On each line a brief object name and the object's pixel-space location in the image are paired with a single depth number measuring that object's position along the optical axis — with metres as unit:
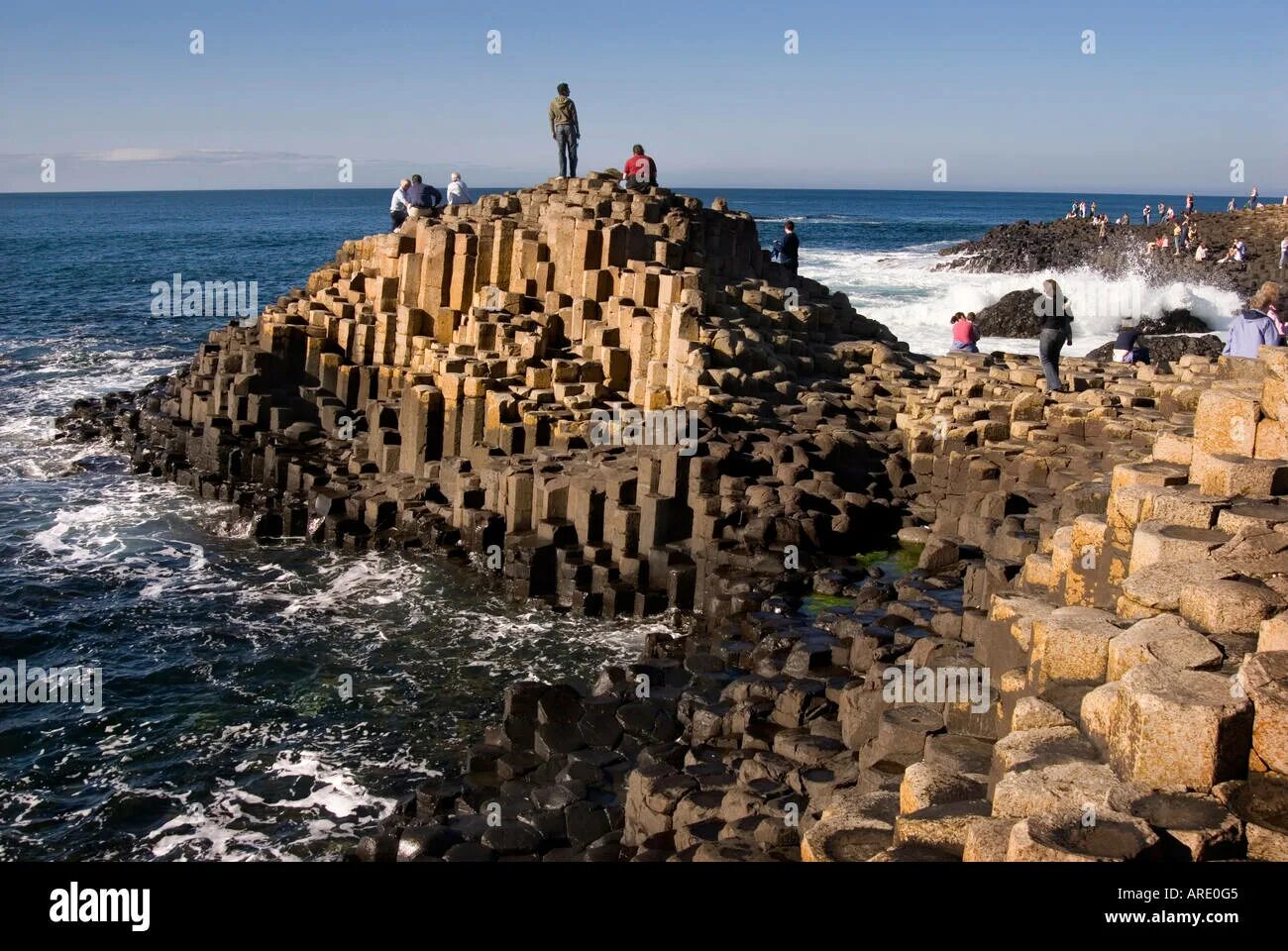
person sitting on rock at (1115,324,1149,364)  22.17
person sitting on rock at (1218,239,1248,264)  48.31
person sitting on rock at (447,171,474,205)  28.00
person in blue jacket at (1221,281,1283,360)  14.46
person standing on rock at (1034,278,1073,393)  19.55
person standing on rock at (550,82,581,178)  26.16
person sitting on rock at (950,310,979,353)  23.00
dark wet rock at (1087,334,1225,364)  29.62
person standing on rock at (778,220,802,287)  27.97
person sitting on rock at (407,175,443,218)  26.94
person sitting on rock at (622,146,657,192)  25.89
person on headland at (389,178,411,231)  27.31
